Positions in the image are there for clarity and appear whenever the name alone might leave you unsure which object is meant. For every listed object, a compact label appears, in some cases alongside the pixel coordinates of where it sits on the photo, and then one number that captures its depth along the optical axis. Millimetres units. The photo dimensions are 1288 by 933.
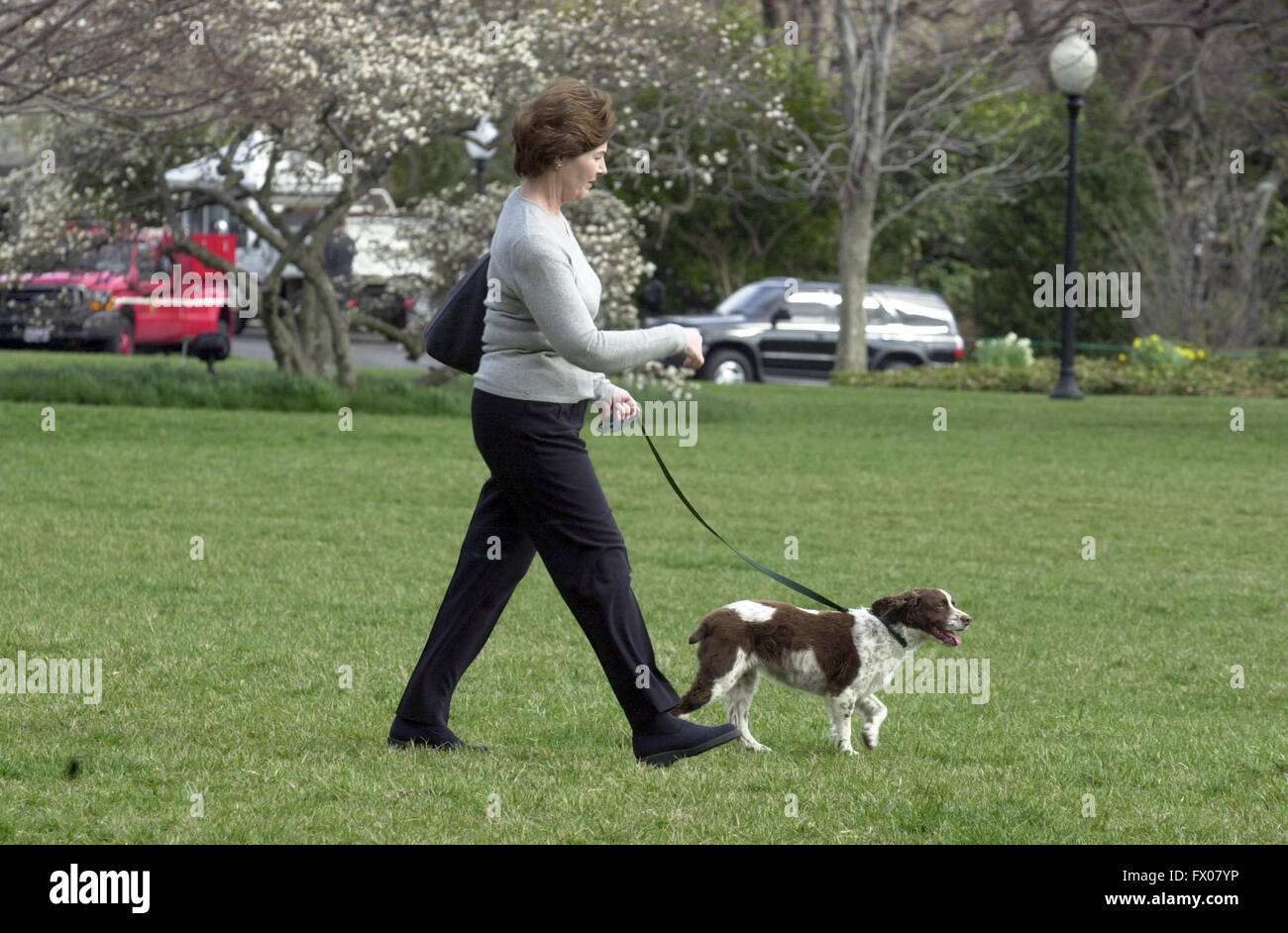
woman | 5207
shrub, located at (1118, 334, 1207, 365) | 27125
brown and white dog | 5816
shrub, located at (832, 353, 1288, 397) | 26016
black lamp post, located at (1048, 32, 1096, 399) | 22625
